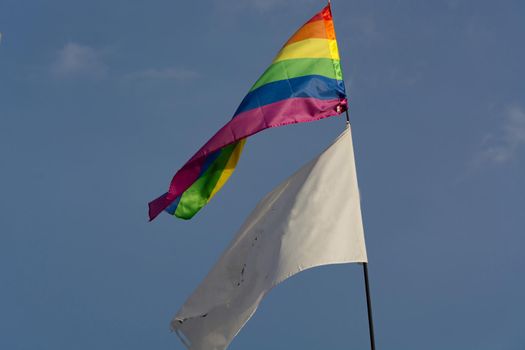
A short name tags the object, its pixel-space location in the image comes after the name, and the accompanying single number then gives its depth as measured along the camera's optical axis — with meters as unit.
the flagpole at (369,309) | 16.55
